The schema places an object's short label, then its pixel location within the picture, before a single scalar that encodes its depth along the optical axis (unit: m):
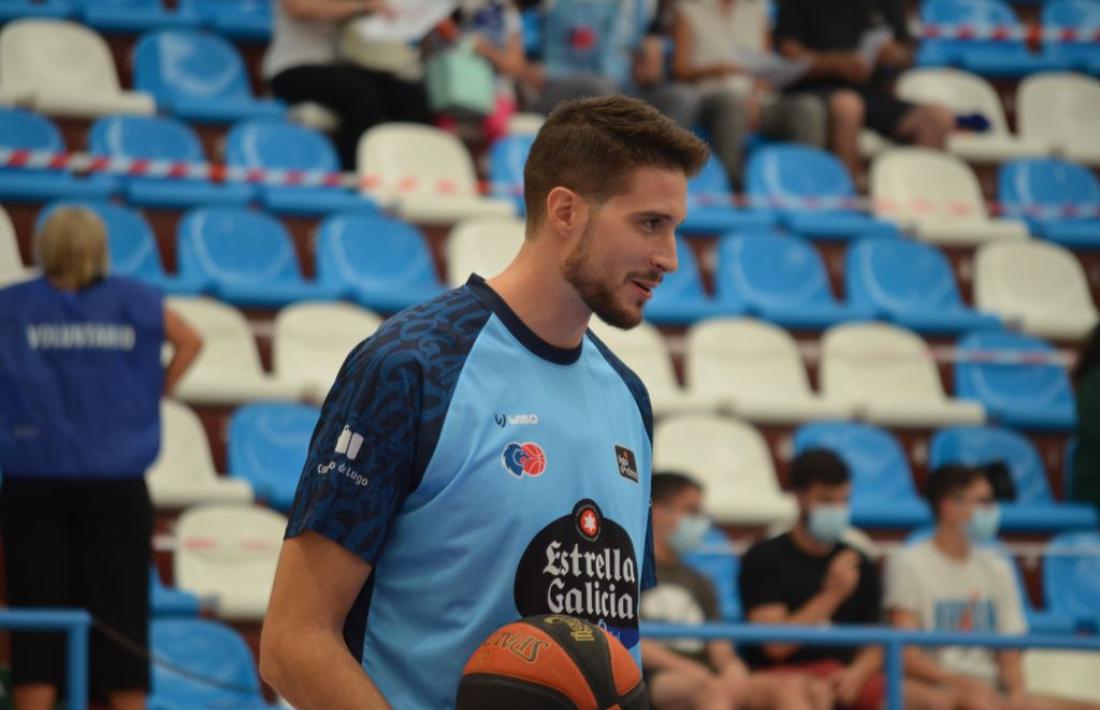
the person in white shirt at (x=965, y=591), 11.85
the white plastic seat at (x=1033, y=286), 17.56
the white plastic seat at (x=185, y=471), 12.76
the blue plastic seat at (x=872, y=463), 14.85
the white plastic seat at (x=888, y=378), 15.77
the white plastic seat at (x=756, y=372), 15.23
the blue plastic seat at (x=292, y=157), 15.80
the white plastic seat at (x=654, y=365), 14.62
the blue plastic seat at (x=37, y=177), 14.60
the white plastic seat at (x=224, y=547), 12.45
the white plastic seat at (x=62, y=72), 15.99
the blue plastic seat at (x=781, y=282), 16.40
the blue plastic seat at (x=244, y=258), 14.70
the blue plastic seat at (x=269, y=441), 13.50
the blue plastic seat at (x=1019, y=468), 15.03
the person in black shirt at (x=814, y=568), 11.97
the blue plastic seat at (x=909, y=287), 16.91
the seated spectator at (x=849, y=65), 18.98
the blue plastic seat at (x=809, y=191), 17.66
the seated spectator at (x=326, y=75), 16.63
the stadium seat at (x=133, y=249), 14.44
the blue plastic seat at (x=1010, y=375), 16.66
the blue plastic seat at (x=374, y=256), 15.32
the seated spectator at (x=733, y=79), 18.01
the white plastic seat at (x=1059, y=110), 20.42
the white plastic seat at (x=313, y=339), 14.16
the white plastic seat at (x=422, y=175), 16.15
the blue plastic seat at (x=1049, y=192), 19.02
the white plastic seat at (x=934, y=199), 18.02
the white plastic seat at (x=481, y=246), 15.19
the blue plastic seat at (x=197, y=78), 16.73
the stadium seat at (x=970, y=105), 19.59
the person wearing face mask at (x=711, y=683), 10.73
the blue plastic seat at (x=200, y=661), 11.47
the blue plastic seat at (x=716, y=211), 17.11
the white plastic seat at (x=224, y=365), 13.67
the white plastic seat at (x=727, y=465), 14.10
